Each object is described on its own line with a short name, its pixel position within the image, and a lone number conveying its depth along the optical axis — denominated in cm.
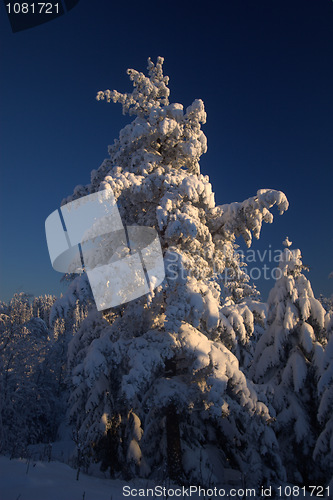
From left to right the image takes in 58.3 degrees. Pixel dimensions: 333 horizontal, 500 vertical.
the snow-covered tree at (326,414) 1036
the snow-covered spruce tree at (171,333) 791
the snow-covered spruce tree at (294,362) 1292
